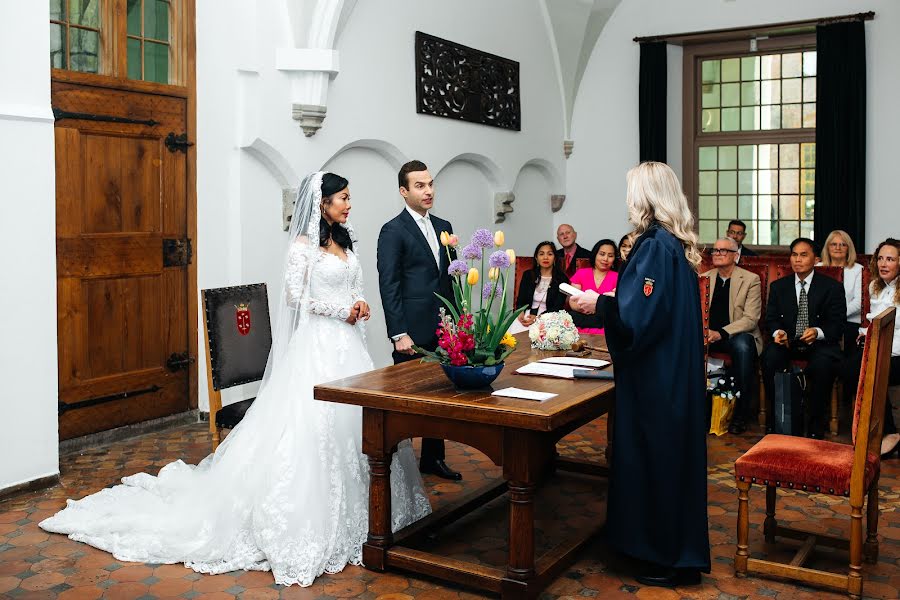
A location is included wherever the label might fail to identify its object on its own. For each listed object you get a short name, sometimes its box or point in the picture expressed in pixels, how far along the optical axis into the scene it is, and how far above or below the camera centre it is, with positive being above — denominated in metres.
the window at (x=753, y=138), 9.95 +1.32
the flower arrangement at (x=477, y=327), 3.66 -0.26
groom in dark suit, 4.98 -0.03
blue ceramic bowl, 3.70 -0.44
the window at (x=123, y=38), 5.72 +1.42
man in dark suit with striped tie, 6.34 -0.44
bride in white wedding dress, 3.96 -0.94
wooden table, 3.47 -0.65
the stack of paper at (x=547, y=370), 4.09 -0.47
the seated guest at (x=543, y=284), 7.83 -0.18
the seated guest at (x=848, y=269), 6.86 -0.06
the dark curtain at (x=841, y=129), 9.15 +1.28
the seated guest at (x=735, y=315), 6.67 -0.38
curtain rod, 9.11 +2.36
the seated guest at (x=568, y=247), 8.93 +0.14
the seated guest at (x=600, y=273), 7.34 -0.09
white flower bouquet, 4.82 -0.35
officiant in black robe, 3.61 -0.55
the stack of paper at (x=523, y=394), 3.58 -0.50
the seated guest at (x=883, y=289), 6.30 -0.19
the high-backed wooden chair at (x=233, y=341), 4.82 -0.41
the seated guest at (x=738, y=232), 9.34 +0.29
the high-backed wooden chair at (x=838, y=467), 3.61 -0.80
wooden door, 5.73 +0.04
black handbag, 6.05 -0.91
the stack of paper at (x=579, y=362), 4.37 -0.47
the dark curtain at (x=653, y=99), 10.12 +1.73
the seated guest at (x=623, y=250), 7.74 +0.10
